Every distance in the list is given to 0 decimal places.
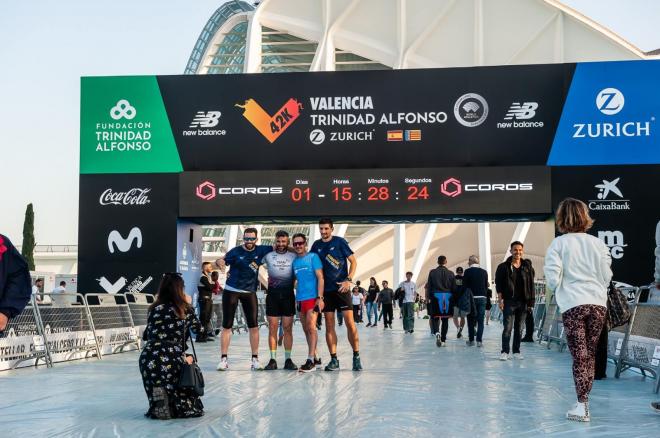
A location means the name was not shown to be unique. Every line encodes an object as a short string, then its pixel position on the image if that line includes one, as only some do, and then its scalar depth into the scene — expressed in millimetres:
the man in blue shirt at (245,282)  11531
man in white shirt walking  23422
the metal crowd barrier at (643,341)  10000
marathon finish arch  19219
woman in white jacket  6969
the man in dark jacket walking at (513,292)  13156
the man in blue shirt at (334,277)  10984
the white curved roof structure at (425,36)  52750
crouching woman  7195
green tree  65625
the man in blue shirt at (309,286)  11000
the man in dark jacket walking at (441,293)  17531
